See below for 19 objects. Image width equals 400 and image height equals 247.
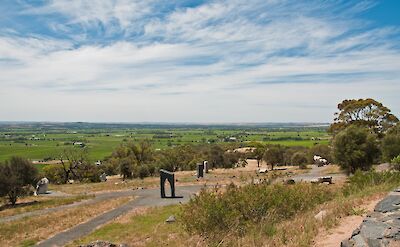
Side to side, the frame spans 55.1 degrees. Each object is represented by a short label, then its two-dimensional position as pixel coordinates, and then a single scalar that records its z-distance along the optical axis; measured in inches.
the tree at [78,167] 2588.6
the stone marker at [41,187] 1539.1
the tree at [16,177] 1262.3
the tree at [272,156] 2183.8
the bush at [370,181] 566.1
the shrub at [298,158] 2493.8
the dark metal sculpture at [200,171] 1697.7
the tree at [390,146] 1305.4
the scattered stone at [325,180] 1153.4
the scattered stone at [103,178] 2203.7
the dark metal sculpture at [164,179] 1174.9
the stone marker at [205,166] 1977.1
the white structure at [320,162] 2143.5
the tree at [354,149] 1300.4
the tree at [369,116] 1824.6
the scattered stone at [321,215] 402.9
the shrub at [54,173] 2652.6
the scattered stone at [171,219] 756.0
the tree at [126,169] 2203.5
